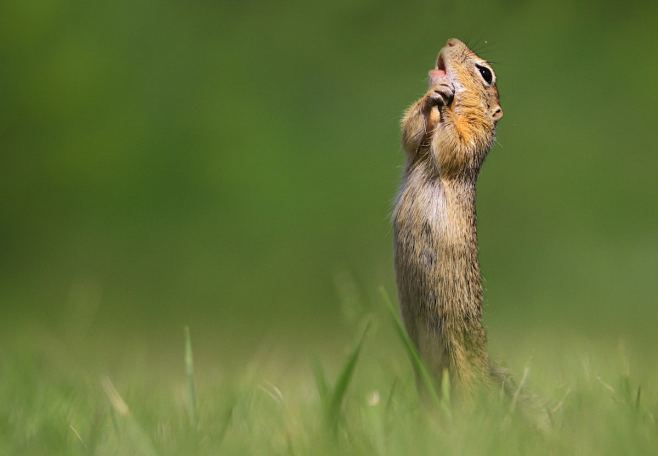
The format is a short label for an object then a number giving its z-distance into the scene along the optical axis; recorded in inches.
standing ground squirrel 232.9
